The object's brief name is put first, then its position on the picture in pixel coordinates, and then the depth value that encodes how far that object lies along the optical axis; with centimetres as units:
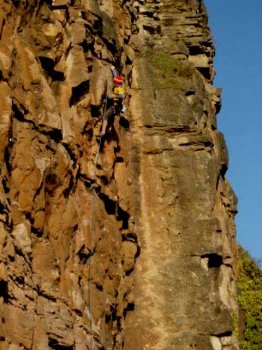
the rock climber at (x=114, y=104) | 2153
